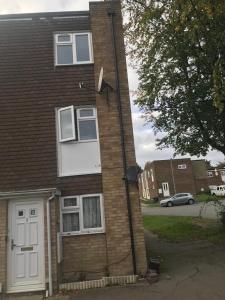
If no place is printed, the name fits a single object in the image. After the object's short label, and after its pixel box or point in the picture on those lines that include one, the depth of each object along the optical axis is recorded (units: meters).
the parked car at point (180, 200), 27.38
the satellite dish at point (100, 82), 7.03
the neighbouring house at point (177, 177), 35.51
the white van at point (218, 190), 31.18
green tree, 8.40
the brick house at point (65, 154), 6.48
